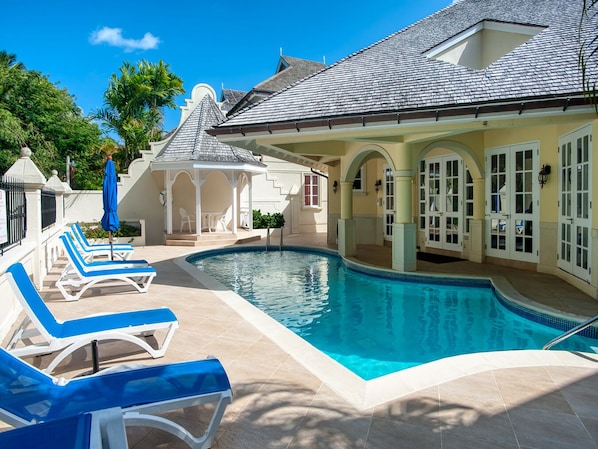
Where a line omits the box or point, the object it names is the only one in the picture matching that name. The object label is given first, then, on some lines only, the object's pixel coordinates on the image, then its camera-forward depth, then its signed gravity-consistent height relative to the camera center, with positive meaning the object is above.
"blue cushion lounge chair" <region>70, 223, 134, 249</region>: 11.28 -0.43
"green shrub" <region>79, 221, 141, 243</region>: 17.25 -0.40
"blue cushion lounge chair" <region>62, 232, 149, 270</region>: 8.32 -0.91
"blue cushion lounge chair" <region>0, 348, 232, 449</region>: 2.76 -1.23
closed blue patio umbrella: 10.52 +0.56
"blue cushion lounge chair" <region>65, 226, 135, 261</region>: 10.79 -0.76
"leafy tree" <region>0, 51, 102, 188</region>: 22.42 +5.97
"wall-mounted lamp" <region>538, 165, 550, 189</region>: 10.31 +1.06
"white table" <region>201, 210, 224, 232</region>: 19.52 +0.08
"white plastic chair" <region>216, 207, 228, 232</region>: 19.88 -0.07
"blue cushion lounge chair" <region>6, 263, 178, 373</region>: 4.33 -1.19
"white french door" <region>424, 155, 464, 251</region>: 13.28 +0.52
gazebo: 18.09 +2.29
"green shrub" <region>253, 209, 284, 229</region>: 21.61 +0.00
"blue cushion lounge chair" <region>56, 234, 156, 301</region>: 7.71 -1.00
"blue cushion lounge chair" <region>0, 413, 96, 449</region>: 2.03 -1.08
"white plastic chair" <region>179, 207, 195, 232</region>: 19.36 +0.14
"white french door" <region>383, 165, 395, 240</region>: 16.39 +0.67
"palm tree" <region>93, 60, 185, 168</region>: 27.64 +8.42
